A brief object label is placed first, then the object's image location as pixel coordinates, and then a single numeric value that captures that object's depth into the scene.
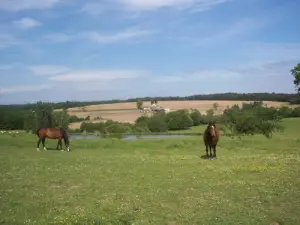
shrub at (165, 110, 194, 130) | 107.31
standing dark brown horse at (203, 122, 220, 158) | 25.71
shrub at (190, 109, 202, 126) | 114.79
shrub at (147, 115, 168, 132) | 103.56
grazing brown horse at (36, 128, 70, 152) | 32.91
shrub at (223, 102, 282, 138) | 59.41
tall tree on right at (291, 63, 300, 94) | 62.73
